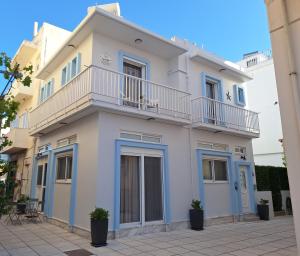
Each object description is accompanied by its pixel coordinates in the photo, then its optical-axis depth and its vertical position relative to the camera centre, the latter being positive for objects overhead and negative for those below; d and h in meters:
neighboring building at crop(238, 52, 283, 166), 17.67 +5.16
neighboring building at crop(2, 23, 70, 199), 13.09 +4.99
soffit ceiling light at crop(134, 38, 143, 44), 9.04 +5.04
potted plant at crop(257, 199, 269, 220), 10.97 -1.02
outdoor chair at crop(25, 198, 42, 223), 9.38 -0.91
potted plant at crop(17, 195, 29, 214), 10.30 -0.79
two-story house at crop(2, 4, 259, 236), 7.53 +1.82
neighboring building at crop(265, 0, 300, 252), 3.92 +1.77
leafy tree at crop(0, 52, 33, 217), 4.47 +1.34
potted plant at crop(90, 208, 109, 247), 6.21 -0.95
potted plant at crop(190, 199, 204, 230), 8.49 -1.00
